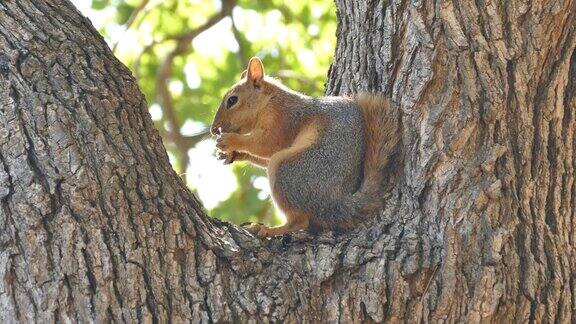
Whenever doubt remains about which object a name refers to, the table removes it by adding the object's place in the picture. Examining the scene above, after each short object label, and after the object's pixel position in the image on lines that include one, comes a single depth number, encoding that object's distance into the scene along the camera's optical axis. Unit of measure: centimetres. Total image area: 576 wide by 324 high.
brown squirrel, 572
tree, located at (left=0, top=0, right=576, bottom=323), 453
